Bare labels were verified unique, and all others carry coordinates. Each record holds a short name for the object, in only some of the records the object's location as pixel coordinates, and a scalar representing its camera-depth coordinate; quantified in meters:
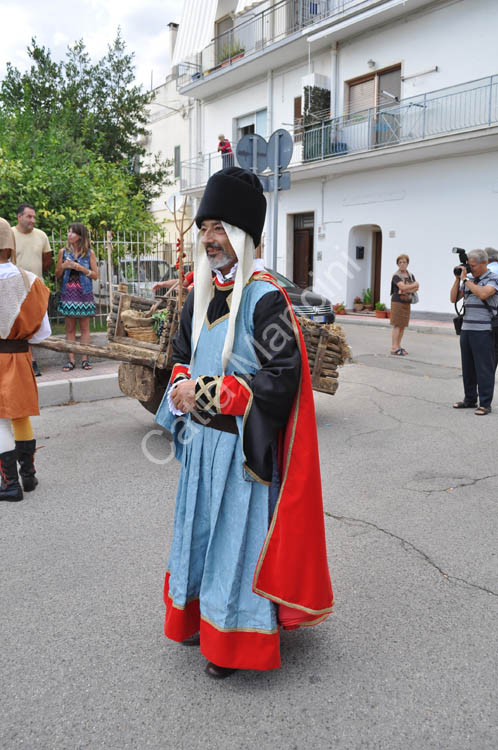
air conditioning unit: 18.86
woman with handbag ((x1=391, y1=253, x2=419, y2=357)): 10.80
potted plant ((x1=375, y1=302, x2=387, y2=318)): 17.69
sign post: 8.61
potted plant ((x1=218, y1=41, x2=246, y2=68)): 22.10
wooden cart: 5.13
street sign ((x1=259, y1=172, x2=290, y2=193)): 8.81
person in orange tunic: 4.04
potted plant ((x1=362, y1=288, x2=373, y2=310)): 19.25
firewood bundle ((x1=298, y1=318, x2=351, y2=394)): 5.84
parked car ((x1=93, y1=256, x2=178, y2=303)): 10.37
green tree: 19.61
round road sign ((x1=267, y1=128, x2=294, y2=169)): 8.59
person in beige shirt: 7.42
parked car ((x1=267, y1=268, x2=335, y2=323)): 11.60
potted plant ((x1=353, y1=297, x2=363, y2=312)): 19.42
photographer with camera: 6.82
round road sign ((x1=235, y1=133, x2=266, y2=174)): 8.80
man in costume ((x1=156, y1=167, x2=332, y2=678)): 2.27
